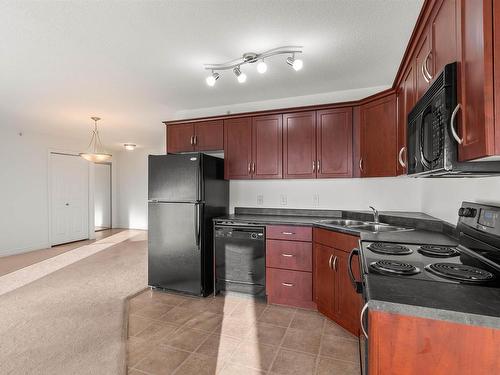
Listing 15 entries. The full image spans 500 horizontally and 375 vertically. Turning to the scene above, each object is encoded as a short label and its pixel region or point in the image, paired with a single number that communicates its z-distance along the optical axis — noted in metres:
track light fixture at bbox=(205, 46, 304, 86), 2.29
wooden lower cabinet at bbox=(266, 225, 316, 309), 2.79
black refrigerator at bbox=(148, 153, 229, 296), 3.09
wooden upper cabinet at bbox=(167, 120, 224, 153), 3.52
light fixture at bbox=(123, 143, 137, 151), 6.30
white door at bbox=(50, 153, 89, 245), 5.85
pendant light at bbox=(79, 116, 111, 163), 4.55
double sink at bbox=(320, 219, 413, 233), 2.61
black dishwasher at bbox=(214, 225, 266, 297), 2.96
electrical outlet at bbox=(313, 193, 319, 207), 3.39
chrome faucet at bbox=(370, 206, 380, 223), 2.76
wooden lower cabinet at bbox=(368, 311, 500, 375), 0.82
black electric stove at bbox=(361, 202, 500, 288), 1.12
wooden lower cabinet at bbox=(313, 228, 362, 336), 2.27
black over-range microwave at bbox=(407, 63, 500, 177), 1.02
